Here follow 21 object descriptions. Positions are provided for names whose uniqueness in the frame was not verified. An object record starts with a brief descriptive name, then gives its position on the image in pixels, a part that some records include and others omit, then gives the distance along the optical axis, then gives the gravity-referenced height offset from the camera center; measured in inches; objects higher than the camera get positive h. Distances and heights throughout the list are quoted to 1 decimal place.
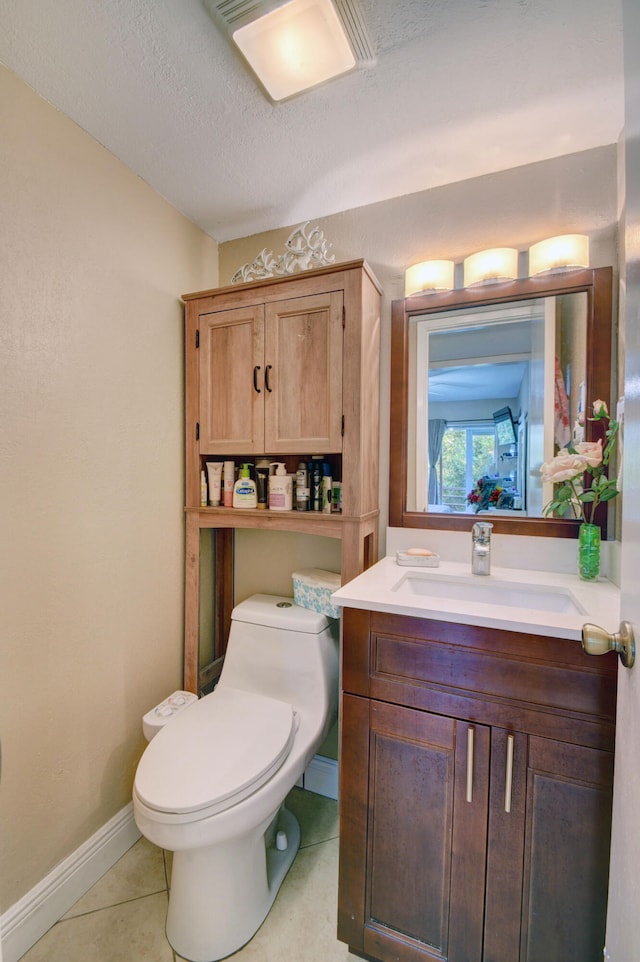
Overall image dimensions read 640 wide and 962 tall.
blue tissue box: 59.9 -17.2
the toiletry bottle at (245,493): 64.4 -3.1
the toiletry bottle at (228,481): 66.5 -1.3
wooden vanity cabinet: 34.1 -28.9
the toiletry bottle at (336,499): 61.7 -3.8
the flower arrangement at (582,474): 48.9 +0.2
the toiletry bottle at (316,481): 62.0 -1.1
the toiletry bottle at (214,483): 67.0 -1.7
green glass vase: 49.2 -9.2
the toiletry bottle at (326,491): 60.9 -2.6
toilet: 40.6 -32.0
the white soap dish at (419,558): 55.0 -11.2
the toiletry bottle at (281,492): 61.8 -2.8
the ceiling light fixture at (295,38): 36.6 +41.5
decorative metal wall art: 63.1 +33.9
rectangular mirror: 52.8 +11.4
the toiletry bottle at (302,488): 61.9 -2.2
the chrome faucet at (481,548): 51.9 -9.2
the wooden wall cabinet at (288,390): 55.5 +12.1
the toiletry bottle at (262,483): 65.9 -1.6
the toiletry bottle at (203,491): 67.1 -3.0
